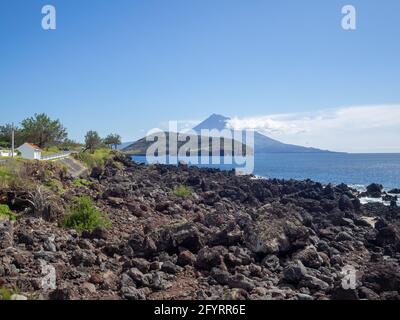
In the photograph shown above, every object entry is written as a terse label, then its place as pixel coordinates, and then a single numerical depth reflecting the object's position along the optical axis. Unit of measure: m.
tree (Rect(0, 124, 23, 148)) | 57.84
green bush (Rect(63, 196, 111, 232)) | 19.77
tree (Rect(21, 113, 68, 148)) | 58.47
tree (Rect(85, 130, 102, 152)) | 75.19
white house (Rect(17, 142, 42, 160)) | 42.11
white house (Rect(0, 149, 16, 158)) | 43.36
